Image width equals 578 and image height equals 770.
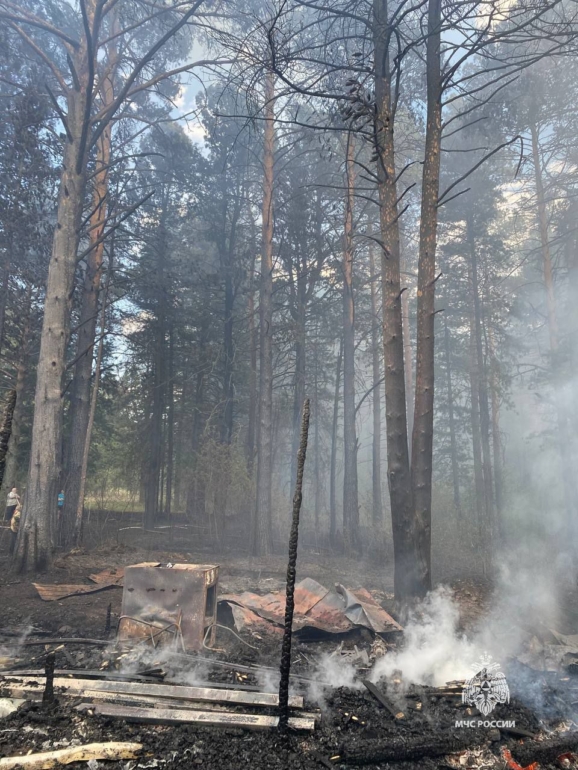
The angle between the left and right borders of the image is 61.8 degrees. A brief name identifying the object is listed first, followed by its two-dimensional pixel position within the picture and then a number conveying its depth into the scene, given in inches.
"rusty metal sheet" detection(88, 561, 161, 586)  329.1
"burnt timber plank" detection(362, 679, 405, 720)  160.4
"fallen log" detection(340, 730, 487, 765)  134.6
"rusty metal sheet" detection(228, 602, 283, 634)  244.3
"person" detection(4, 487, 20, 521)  506.0
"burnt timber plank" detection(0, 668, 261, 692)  175.3
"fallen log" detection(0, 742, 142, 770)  121.6
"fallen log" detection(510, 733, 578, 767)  140.3
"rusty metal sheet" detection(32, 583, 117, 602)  292.8
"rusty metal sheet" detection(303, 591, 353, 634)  237.3
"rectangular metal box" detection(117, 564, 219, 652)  216.4
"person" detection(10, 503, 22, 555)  434.9
